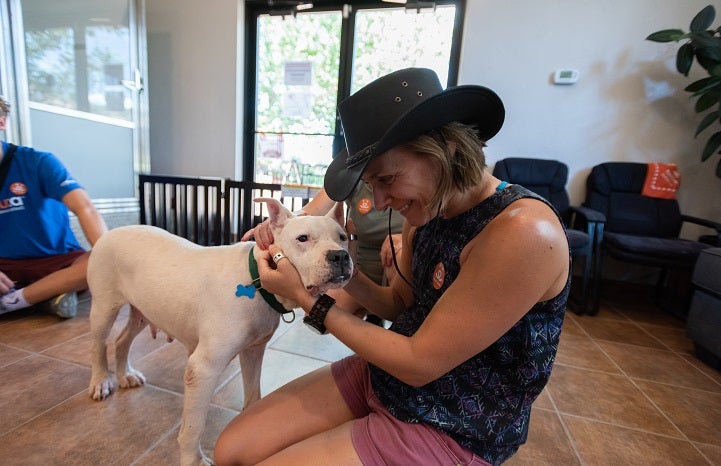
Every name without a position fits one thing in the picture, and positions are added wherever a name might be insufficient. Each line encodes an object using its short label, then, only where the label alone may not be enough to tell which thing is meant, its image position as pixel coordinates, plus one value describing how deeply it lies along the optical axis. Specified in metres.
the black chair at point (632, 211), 2.86
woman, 0.68
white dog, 0.99
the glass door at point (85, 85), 2.47
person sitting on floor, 1.88
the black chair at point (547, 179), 3.05
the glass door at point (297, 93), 3.71
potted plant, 2.50
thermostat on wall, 3.04
